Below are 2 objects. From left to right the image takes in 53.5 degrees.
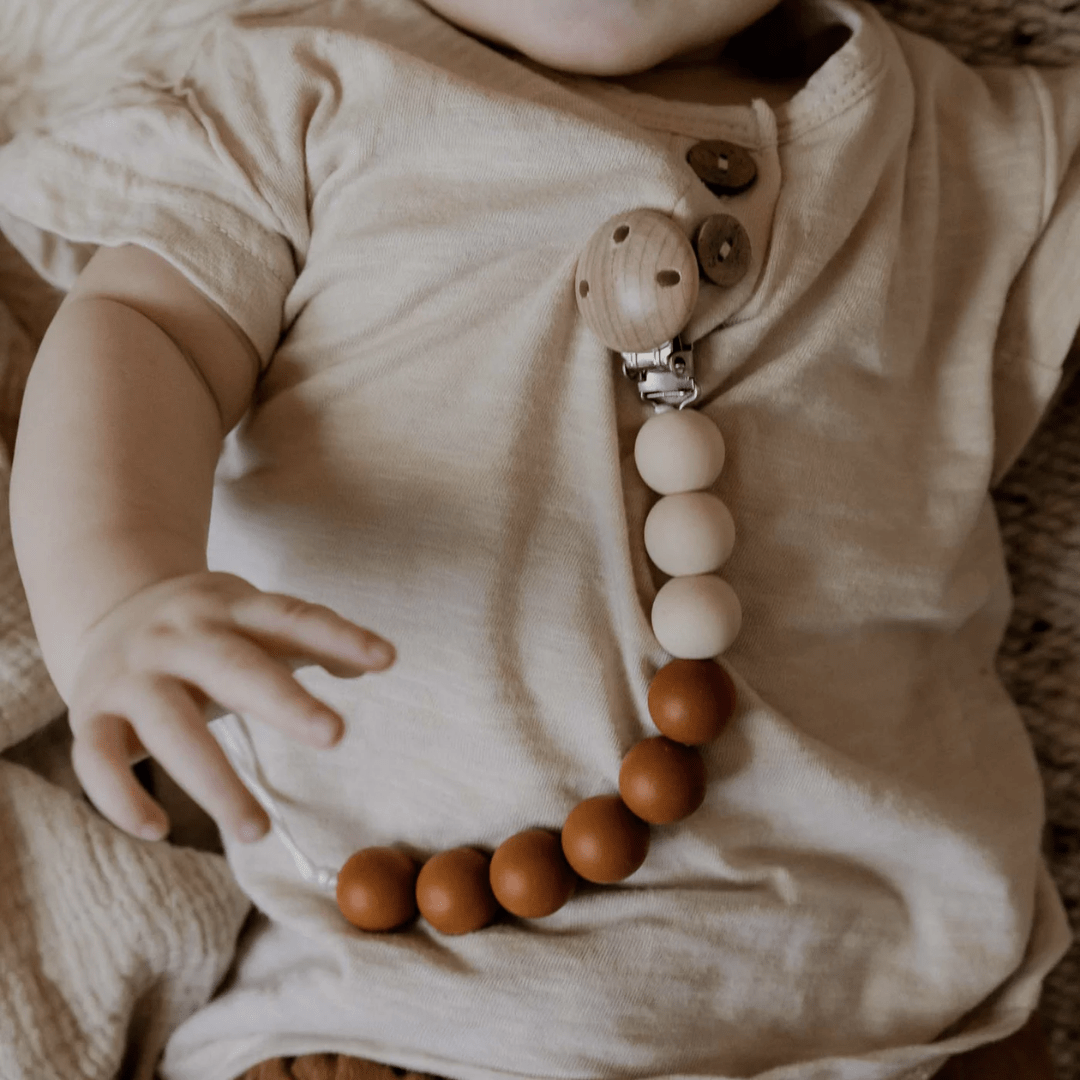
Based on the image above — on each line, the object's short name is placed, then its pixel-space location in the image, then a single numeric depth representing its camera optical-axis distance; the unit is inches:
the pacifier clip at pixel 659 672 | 21.4
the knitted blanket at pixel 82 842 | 25.7
